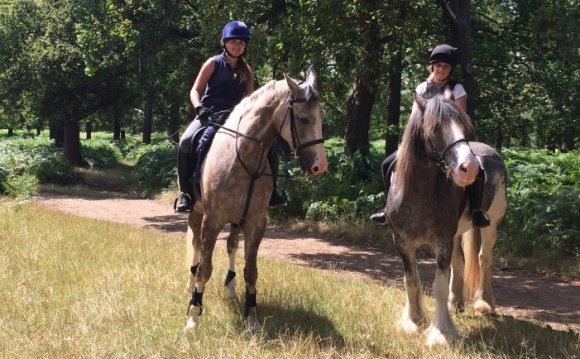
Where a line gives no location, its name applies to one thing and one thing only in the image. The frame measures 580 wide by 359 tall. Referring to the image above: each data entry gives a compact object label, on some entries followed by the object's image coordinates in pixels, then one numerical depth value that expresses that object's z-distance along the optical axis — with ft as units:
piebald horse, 15.16
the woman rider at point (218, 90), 19.52
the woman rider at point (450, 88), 17.79
